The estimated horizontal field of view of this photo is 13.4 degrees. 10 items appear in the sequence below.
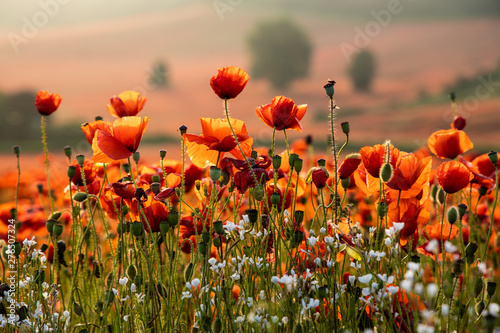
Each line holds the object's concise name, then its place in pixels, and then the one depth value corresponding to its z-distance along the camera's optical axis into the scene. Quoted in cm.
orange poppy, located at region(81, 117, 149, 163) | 271
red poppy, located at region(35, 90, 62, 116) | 291
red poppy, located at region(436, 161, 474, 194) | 273
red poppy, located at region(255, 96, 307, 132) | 276
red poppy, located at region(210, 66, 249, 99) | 274
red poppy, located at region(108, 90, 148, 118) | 288
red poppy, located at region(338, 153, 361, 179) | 278
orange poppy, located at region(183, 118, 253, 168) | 274
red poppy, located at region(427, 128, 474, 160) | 285
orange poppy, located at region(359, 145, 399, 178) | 273
